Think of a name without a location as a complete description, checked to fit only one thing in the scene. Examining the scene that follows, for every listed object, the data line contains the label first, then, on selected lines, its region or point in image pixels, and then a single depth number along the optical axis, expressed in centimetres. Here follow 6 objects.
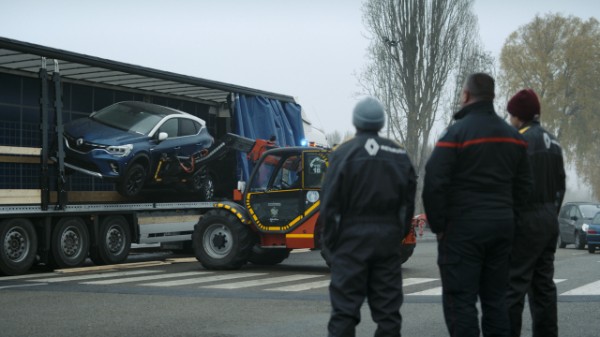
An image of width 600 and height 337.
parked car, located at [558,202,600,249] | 2872
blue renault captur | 1653
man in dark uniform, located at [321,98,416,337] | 590
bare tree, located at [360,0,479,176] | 4578
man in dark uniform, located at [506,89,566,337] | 679
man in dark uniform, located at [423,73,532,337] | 614
